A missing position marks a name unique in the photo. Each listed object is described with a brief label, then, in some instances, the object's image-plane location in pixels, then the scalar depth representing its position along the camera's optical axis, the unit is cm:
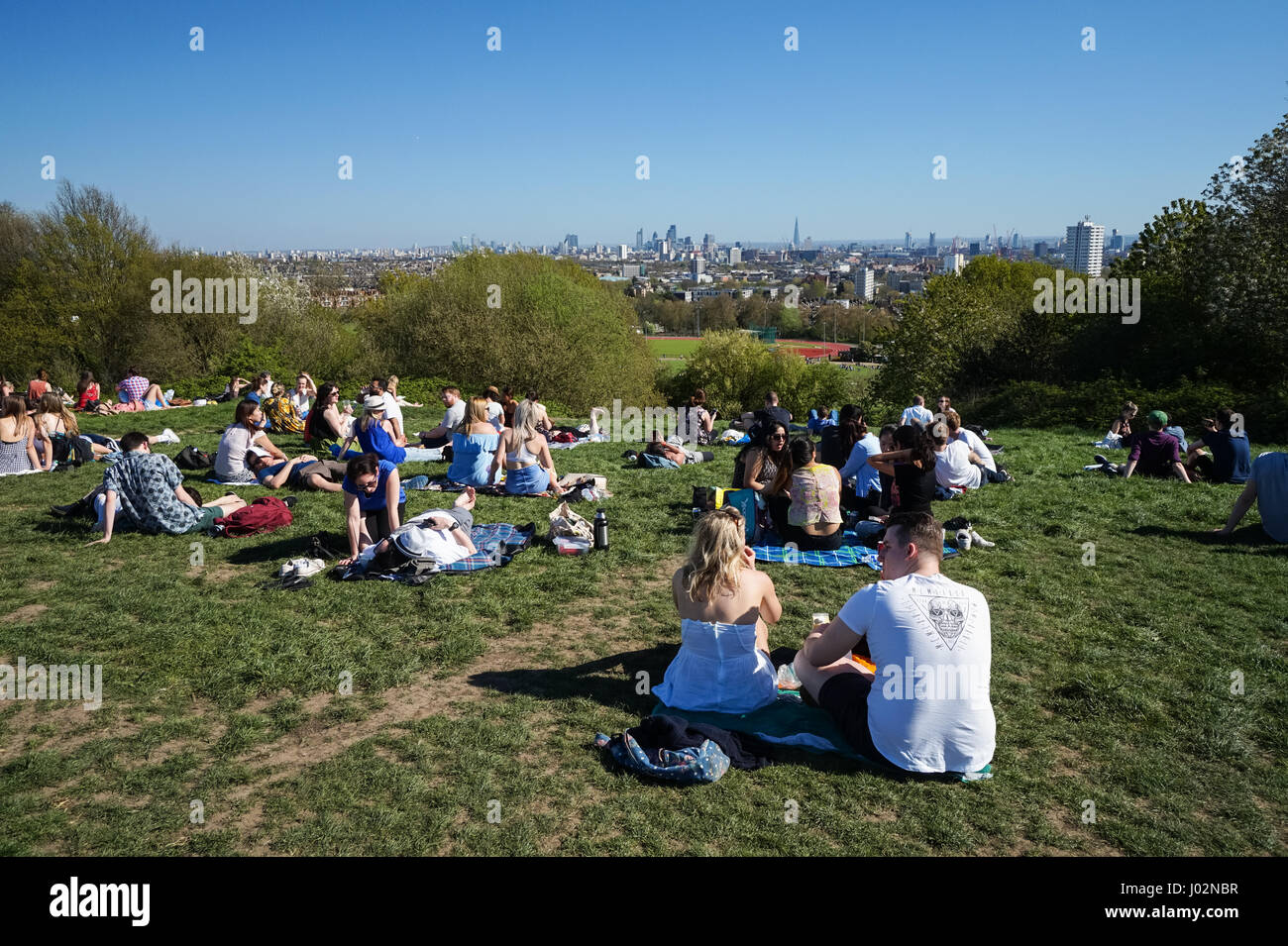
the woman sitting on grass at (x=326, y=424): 1366
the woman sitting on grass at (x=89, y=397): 1964
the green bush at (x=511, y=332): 3509
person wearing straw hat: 961
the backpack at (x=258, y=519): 920
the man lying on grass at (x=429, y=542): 789
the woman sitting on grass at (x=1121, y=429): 1511
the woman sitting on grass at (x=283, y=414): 1595
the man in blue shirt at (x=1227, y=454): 1160
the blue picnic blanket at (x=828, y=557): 836
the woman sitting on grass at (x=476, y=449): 1155
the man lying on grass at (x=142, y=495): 906
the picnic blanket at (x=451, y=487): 1141
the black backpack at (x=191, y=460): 1260
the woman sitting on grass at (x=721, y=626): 522
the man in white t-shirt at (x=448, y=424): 1431
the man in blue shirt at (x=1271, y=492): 859
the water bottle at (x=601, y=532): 885
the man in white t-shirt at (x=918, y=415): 1252
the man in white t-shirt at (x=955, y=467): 1088
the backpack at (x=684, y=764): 452
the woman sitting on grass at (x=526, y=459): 1123
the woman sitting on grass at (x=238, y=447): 1152
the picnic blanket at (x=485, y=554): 784
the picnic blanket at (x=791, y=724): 491
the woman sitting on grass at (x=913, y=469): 850
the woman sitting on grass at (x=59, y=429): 1299
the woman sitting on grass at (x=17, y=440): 1230
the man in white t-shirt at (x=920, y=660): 439
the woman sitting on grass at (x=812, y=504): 867
